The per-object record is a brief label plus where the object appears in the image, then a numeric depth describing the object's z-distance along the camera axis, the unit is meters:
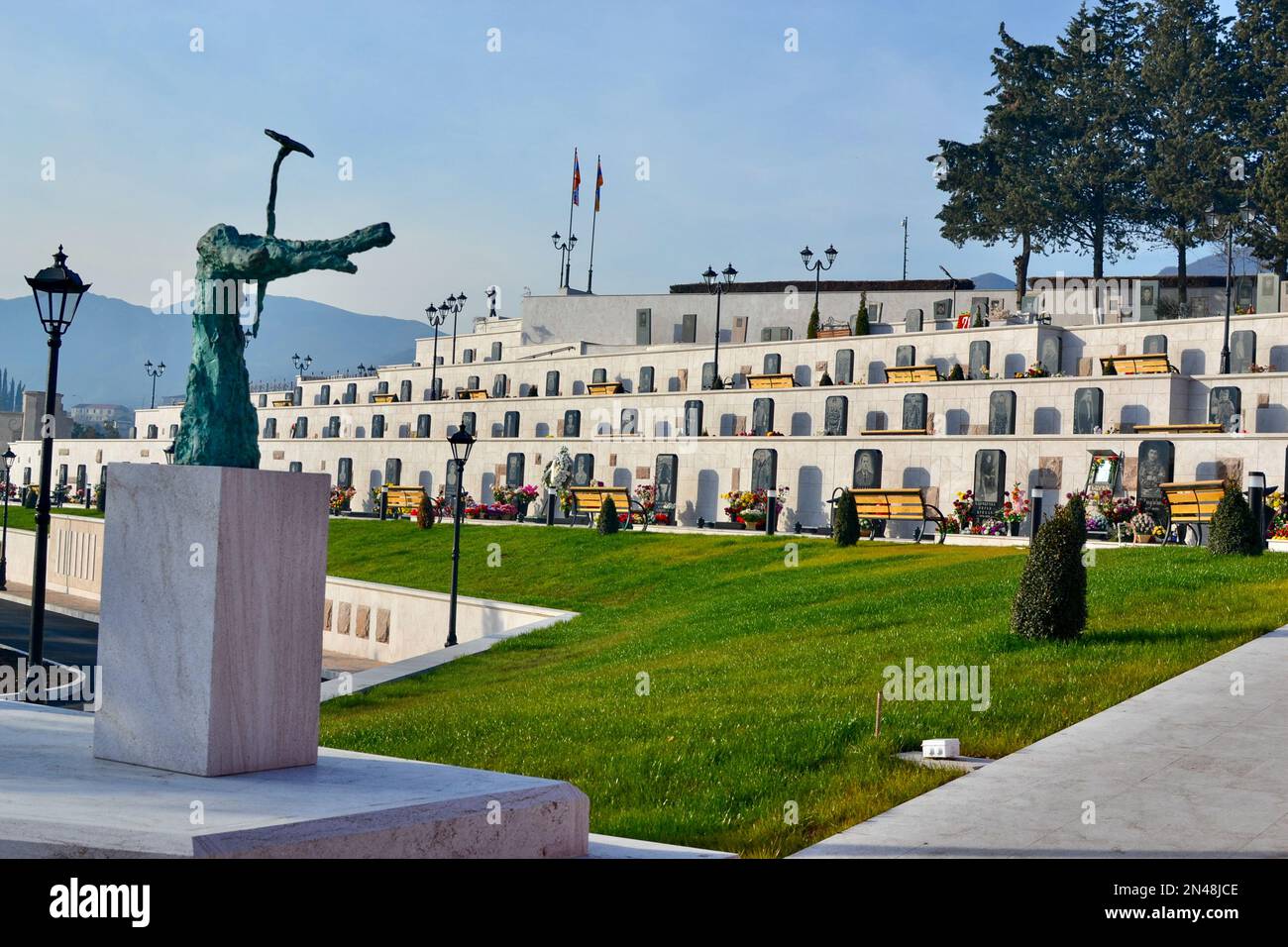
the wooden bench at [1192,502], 27.78
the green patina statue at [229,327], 8.13
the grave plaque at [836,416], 44.91
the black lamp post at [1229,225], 41.06
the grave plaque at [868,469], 39.28
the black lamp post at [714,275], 51.40
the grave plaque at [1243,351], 42.72
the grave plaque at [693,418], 48.41
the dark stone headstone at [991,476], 36.62
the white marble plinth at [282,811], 5.56
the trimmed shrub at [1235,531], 21.72
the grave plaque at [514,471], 51.34
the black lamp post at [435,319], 64.88
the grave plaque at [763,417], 46.78
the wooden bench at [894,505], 34.28
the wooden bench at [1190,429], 34.62
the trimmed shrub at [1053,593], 14.36
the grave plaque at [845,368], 51.47
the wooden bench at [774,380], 49.97
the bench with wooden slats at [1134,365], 42.16
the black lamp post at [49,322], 14.64
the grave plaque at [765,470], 41.97
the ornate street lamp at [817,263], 58.72
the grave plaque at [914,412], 43.22
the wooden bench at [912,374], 45.72
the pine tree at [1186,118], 59.00
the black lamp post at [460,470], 25.52
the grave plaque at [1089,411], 39.00
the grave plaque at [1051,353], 45.62
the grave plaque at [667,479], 44.78
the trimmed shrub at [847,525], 31.11
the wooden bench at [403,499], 49.94
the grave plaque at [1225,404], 37.62
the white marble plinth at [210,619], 7.27
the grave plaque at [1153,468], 33.44
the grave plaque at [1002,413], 41.09
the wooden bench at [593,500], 41.34
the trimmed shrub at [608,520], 37.19
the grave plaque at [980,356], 46.44
